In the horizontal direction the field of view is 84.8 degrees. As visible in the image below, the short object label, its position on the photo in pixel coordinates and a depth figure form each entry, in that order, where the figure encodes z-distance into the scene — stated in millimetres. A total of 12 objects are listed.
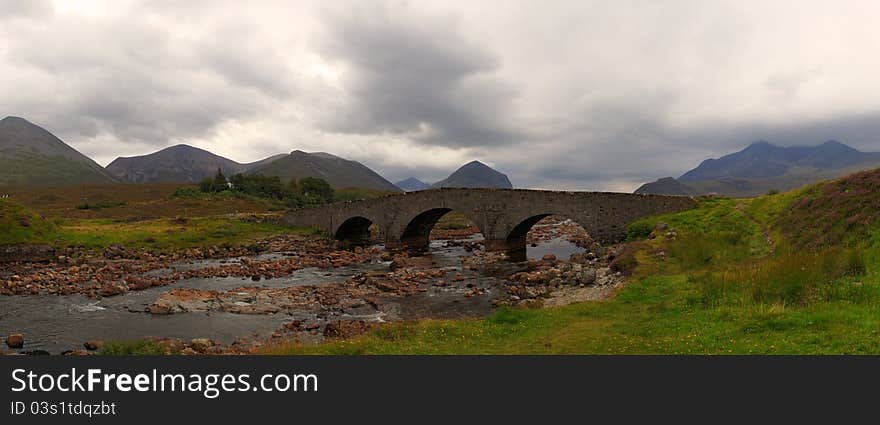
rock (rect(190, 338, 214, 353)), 16598
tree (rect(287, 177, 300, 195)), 115275
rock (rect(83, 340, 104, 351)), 17234
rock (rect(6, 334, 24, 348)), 18031
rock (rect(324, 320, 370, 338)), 17453
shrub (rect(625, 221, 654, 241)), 34009
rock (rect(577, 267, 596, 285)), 25141
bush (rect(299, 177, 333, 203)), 116000
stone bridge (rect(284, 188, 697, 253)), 37656
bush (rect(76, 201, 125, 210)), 89438
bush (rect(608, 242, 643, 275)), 24267
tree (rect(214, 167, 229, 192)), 109188
